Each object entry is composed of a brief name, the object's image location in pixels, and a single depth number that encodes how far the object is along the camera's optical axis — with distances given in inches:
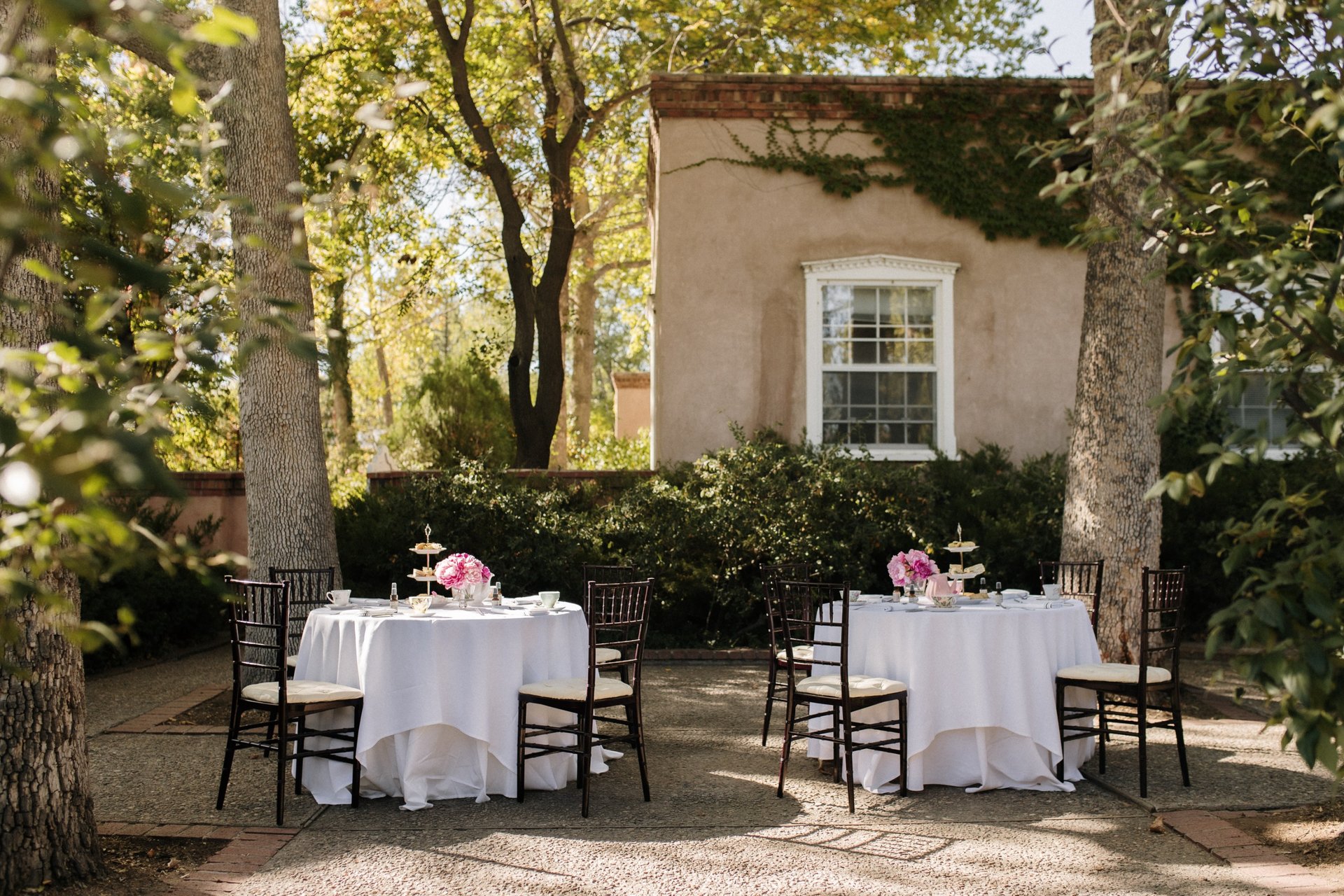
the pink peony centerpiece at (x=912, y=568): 269.3
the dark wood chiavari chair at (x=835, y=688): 235.5
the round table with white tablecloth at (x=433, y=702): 233.0
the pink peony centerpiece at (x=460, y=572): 260.8
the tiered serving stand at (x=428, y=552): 268.5
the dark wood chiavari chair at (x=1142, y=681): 246.4
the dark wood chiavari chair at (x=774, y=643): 271.4
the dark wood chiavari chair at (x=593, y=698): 231.8
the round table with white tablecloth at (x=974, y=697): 243.6
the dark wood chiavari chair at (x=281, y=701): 225.0
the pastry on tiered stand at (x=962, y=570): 273.3
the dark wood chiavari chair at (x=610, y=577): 268.7
